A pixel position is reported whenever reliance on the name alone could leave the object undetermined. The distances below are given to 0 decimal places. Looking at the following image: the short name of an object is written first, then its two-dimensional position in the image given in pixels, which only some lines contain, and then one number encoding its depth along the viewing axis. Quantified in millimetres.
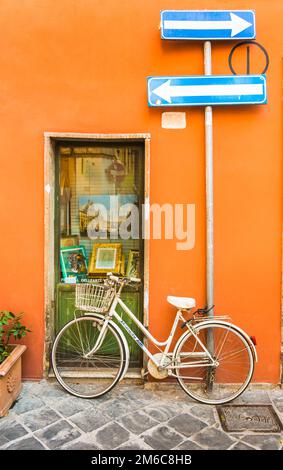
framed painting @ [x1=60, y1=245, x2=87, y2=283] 4316
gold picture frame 4348
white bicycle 3719
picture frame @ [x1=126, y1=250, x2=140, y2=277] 4324
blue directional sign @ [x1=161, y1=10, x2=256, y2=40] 3814
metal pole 3869
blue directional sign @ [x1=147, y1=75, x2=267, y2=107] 3824
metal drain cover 3254
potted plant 3391
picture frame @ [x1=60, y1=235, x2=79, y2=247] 4332
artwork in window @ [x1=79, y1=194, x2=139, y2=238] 4332
